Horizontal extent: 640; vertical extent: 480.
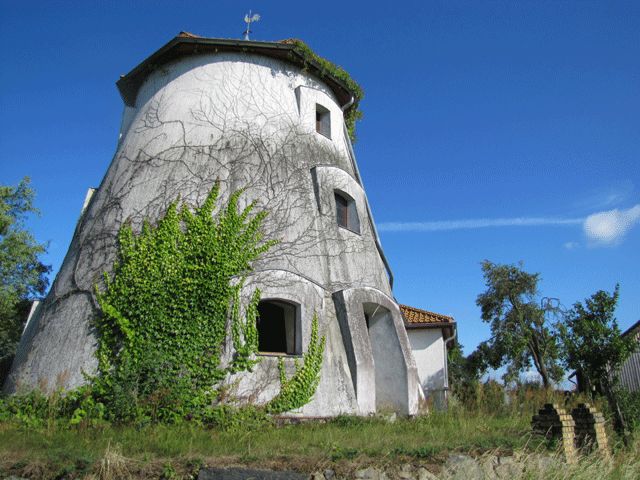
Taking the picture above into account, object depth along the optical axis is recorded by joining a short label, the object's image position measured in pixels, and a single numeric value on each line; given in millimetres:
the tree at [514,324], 24531
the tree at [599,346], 11078
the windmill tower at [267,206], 9602
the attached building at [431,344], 20156
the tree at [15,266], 21172
